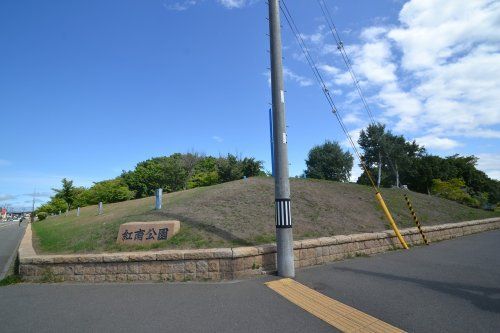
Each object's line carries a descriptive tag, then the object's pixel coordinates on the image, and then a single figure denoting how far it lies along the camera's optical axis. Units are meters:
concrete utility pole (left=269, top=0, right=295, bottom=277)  6.68
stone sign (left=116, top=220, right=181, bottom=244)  8.30
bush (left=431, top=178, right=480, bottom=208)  32.06
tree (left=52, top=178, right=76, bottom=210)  53.15
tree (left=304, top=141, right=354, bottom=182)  49.81
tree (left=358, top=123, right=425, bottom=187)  48.16
